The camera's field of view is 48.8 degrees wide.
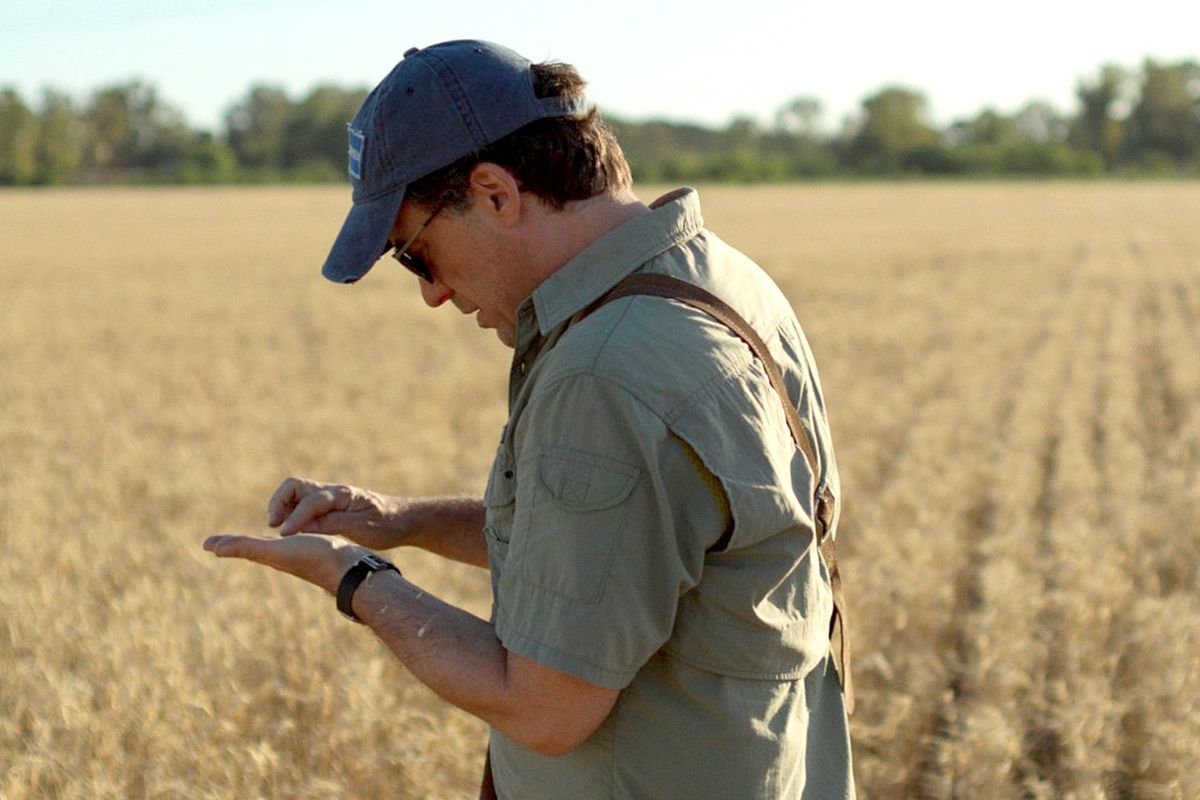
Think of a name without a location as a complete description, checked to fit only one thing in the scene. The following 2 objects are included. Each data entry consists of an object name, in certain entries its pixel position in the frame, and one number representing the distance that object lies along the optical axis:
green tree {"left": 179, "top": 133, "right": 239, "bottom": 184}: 73.56
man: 1.61
